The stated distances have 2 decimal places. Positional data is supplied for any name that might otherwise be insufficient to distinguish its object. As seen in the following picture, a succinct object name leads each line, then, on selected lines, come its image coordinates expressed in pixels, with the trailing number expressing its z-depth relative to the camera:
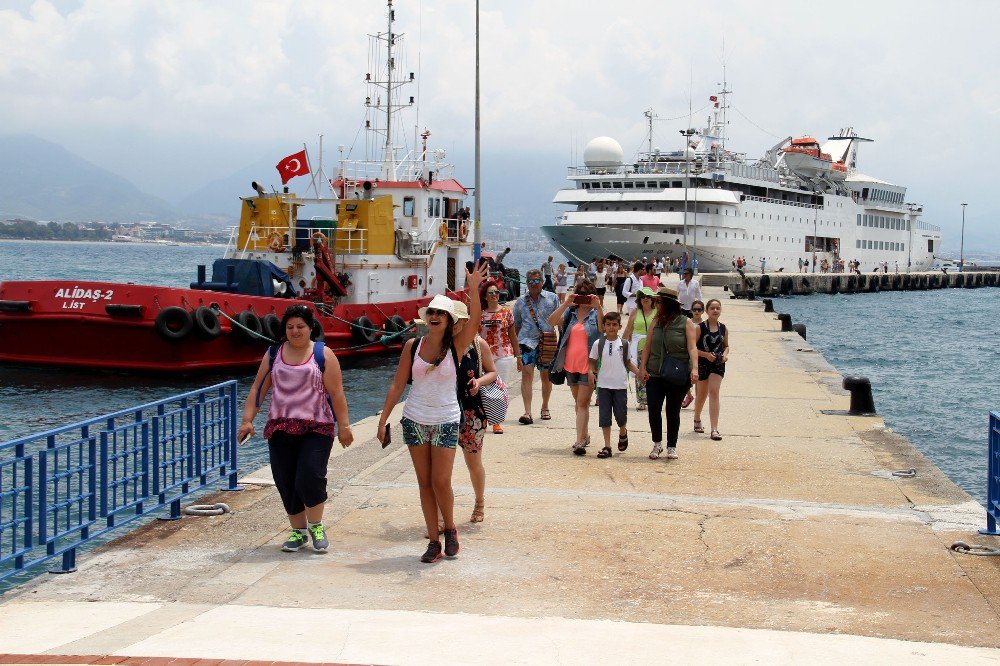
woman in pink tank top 6.56
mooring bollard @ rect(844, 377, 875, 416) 12.50
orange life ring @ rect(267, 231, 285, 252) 24.11
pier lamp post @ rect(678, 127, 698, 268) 57.30
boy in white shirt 9.84
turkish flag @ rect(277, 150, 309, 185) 23.30
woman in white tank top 6.48
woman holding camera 10.20
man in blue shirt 11.41
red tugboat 19.98
